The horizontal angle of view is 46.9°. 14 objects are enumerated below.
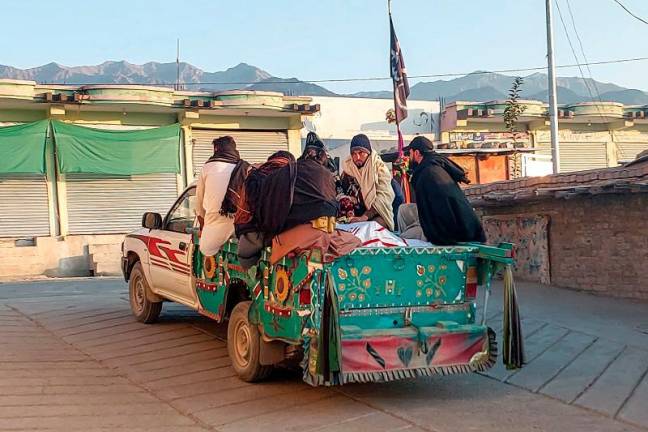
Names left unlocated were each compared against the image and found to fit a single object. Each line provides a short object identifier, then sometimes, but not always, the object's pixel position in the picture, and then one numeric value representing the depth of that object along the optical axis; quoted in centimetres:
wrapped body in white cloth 583
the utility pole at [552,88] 1852
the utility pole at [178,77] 2458
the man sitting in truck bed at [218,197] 682
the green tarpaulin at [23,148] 1739
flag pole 1013
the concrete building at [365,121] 2469
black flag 1283
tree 2203
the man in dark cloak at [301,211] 561
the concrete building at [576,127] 2362
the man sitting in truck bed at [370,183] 718
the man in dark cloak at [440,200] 624
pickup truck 541
